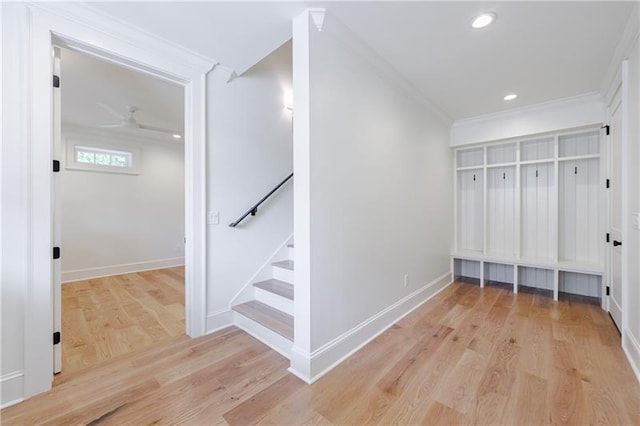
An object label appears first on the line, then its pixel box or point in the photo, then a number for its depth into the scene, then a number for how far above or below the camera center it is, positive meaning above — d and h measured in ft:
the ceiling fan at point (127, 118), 11.09 +4.21
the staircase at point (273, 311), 7.04 -3.02
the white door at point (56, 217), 5.76 -0.09
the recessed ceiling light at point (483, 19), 6.04 +4.45
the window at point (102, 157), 14.38 +3.17
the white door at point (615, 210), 7.89 +0.05
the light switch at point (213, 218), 8.11 -0.17
